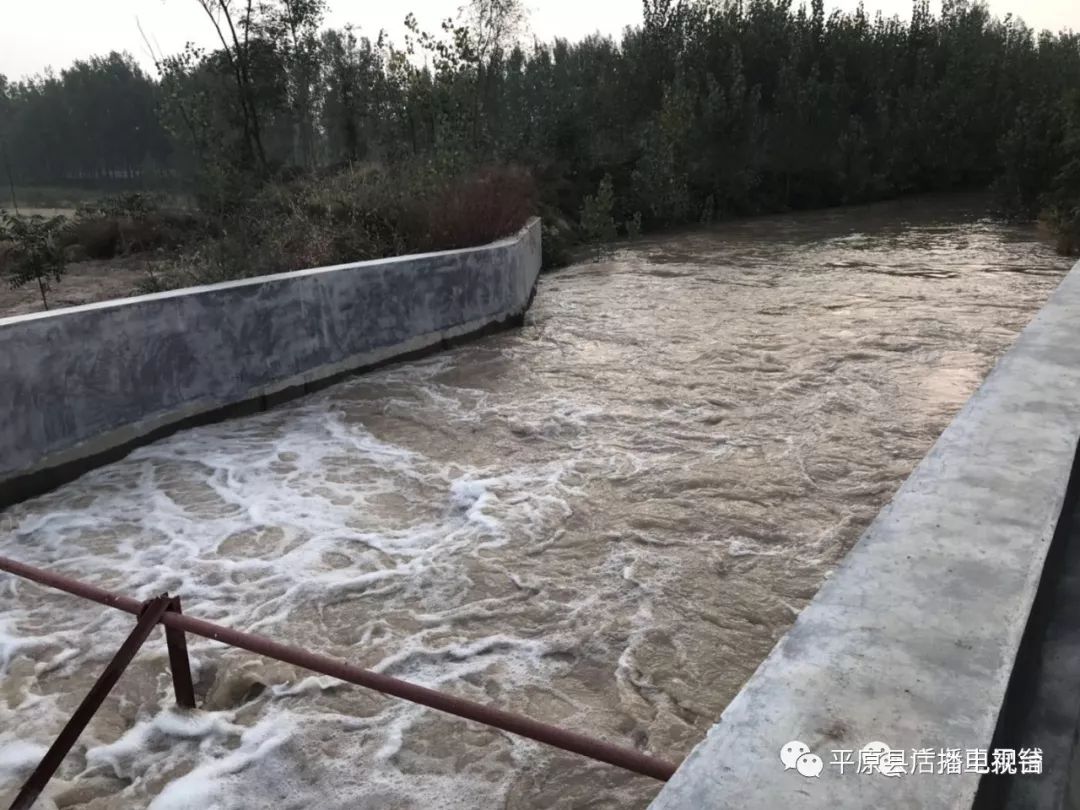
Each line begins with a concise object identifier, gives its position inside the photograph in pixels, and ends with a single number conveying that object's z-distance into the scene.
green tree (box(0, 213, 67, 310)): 7.51
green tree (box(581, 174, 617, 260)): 17.80
